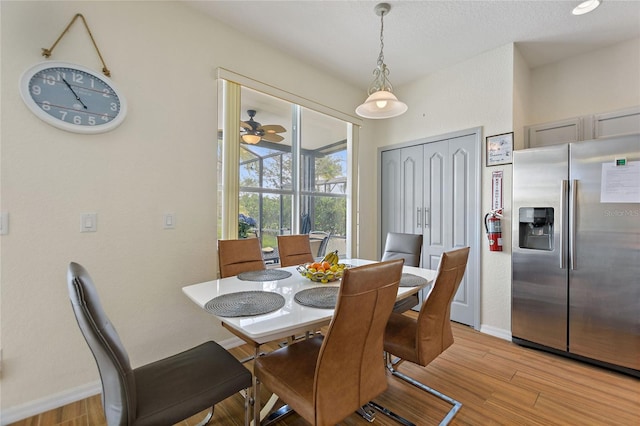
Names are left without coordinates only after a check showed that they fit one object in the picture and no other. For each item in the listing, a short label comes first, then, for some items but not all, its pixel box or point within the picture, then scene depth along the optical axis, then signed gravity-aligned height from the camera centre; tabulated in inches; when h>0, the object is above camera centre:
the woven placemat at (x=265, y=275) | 75.9 -17.5
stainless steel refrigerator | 81.5 -11.7
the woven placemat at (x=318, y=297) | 55.1 -17.8
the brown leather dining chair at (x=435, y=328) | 59.8 -25.9
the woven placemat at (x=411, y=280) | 71.2 -17.7
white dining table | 45.3 -18.2
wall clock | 64.3 +28.2
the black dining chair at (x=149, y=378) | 36.7 -28.5
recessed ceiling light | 82.9 +62.6
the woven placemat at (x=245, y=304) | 50.7 -17.8
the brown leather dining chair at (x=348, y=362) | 40.9 -23.6
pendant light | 79.7 +31.9
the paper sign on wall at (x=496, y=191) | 109.2 +9.0
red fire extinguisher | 107.5 -6.9
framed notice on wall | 106.5 +25.2
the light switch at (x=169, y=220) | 84.6 -2.4
